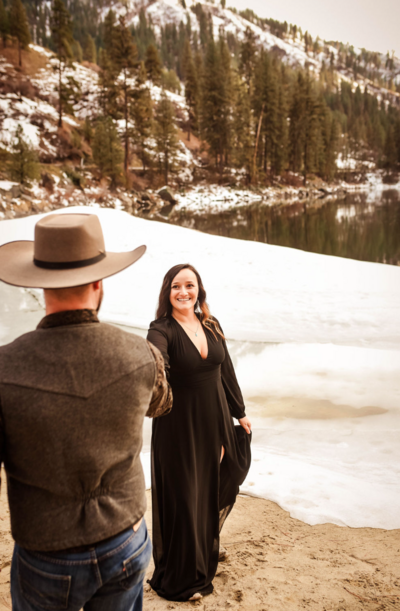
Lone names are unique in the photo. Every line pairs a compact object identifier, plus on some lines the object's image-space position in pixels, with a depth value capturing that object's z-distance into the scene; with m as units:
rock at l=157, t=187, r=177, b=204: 31.00
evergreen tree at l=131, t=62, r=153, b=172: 34.59
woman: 2.15
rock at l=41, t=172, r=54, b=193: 24.47
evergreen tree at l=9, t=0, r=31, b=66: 41.84
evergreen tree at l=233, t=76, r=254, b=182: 39.12
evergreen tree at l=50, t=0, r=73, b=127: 35.88
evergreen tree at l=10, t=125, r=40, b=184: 21.75
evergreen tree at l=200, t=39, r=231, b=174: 41.06
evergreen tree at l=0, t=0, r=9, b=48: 42.31
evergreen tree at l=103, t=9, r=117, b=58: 34.50
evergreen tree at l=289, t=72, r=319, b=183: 42.03
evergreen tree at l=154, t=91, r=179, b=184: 35.31
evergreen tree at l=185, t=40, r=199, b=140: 48.81
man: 1.06
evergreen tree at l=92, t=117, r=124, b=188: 28.27
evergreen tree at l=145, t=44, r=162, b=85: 42.28
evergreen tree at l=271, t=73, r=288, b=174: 41.41
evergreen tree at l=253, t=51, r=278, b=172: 39.22
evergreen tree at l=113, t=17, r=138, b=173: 33.25
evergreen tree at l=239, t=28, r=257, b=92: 47.63
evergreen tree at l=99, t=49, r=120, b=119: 35.17
